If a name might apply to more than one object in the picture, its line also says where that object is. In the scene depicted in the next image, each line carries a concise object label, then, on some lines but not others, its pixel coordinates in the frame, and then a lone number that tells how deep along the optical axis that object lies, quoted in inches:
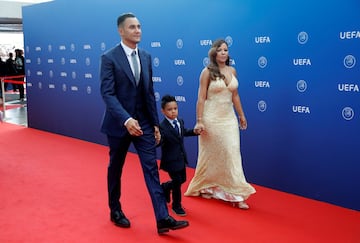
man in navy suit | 132.9
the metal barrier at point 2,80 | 417.1
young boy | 157.2
